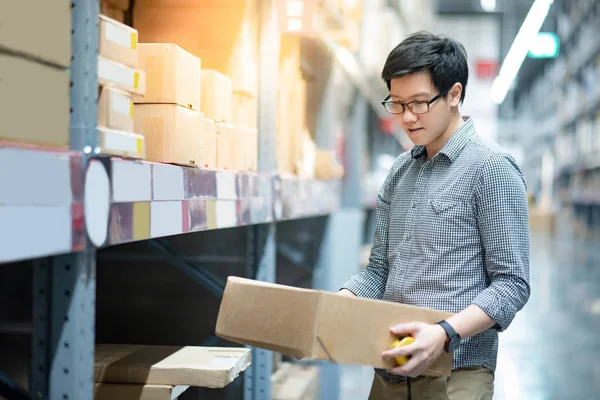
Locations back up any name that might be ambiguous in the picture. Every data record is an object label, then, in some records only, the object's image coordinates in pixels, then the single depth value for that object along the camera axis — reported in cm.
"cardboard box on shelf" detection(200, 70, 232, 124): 274
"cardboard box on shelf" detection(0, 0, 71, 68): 134
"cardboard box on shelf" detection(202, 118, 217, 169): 267
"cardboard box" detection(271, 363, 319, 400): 414
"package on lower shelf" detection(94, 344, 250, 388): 241
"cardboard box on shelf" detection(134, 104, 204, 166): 228
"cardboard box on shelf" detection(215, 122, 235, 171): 283
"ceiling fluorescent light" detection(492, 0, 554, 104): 1574
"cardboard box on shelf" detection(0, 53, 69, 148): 134
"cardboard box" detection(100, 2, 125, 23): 281
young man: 196
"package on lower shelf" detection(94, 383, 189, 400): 241
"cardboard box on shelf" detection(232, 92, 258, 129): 314
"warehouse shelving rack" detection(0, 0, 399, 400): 135
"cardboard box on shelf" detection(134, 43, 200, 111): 230
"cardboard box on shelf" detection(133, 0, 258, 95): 298
